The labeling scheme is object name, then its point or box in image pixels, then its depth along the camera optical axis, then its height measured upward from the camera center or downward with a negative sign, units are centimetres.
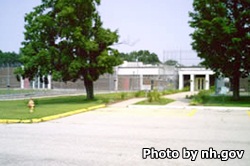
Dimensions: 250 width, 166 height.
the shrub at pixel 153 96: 2239 -86
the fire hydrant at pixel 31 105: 1555 -105
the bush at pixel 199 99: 2112 -110
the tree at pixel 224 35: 2138 +329
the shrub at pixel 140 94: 2917 -93
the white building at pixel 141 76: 4966 +126
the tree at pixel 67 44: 2200 +283
